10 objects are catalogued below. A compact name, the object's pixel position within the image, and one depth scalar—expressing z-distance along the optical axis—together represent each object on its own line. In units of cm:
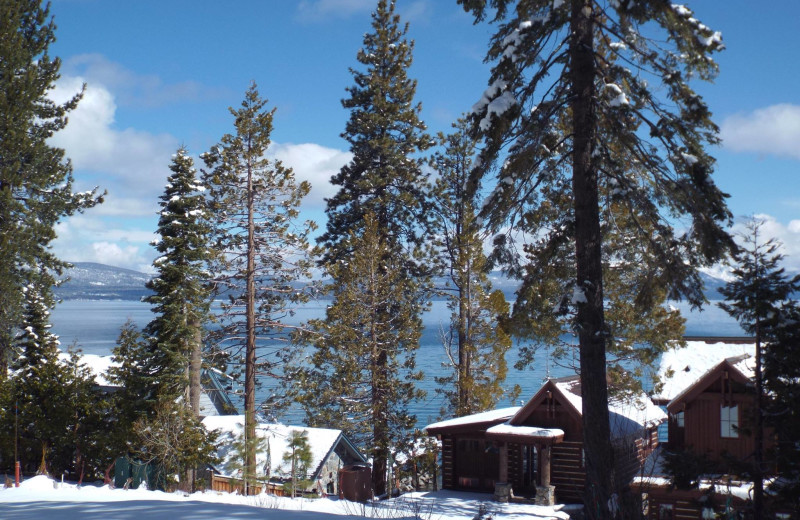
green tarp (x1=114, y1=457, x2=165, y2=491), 2045
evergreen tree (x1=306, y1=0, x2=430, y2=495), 2991
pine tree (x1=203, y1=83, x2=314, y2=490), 2531
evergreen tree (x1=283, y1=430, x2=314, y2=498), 2177
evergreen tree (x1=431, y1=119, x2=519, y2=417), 2917
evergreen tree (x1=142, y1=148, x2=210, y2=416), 2066
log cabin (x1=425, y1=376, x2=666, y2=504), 2161
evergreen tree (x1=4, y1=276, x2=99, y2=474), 2211
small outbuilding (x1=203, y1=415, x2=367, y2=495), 2675
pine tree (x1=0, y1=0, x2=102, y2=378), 2161
